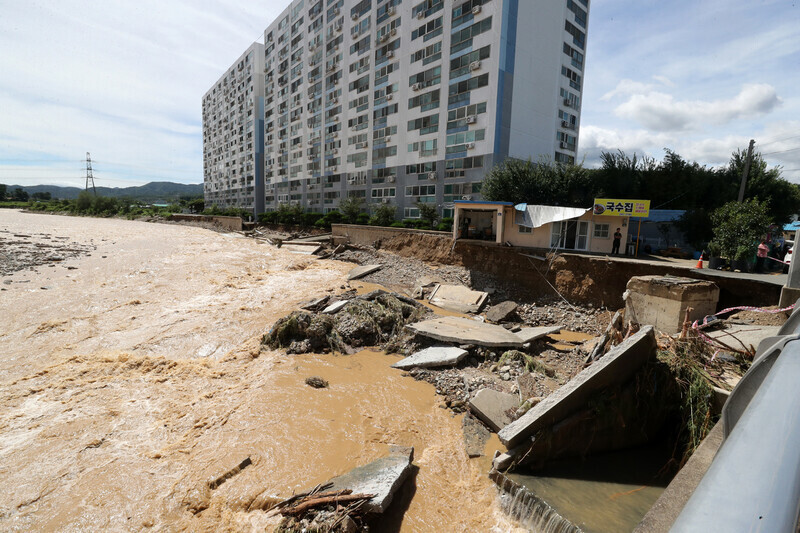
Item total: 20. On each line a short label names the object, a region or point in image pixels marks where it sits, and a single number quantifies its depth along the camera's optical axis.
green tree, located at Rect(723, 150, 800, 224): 26.62
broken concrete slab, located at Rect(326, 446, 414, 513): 5.36
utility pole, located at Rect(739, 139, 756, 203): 22.11
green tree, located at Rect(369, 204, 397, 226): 34.72
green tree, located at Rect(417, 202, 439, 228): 33.06
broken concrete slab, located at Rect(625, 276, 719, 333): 11.27
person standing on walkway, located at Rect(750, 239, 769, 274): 14.31
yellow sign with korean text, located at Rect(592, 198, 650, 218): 18.34
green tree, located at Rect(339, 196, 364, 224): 38.03
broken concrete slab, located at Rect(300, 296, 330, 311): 14.49
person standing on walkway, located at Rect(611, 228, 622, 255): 19.12
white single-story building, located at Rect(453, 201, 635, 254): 18.81
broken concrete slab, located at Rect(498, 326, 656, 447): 5.98
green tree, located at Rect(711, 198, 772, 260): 13.77
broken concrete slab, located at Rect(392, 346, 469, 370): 9.86
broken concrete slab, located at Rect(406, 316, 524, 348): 10.55
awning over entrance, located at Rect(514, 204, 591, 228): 18.25
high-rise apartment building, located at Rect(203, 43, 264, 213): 72.81
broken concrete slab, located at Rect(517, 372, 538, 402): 8.24
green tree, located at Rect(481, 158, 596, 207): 25.23
